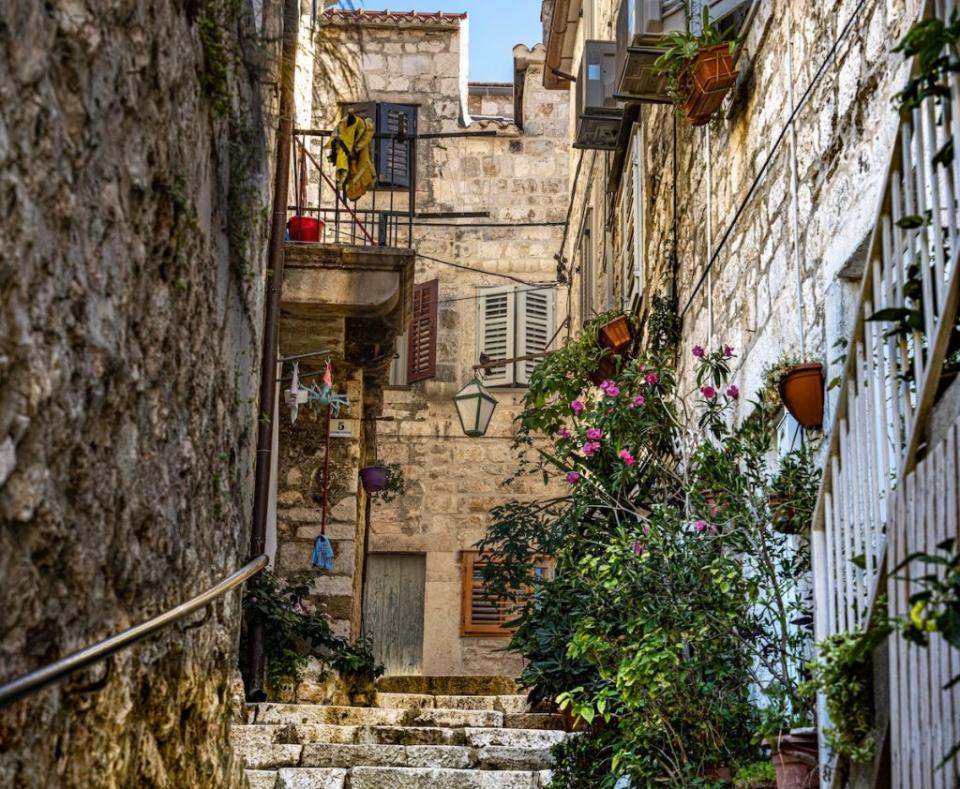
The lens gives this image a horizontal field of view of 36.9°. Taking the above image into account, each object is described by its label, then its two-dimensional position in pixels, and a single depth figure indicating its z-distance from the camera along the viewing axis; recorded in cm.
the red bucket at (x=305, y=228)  1062
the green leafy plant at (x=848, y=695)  369
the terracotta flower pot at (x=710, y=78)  684
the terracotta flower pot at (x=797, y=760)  441
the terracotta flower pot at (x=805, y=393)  510
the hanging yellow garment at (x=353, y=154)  1041
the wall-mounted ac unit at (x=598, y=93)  1118
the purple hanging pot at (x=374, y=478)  1192
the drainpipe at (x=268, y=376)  888
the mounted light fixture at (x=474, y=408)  1196
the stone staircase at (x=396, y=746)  646
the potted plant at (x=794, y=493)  497
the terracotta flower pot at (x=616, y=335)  939
